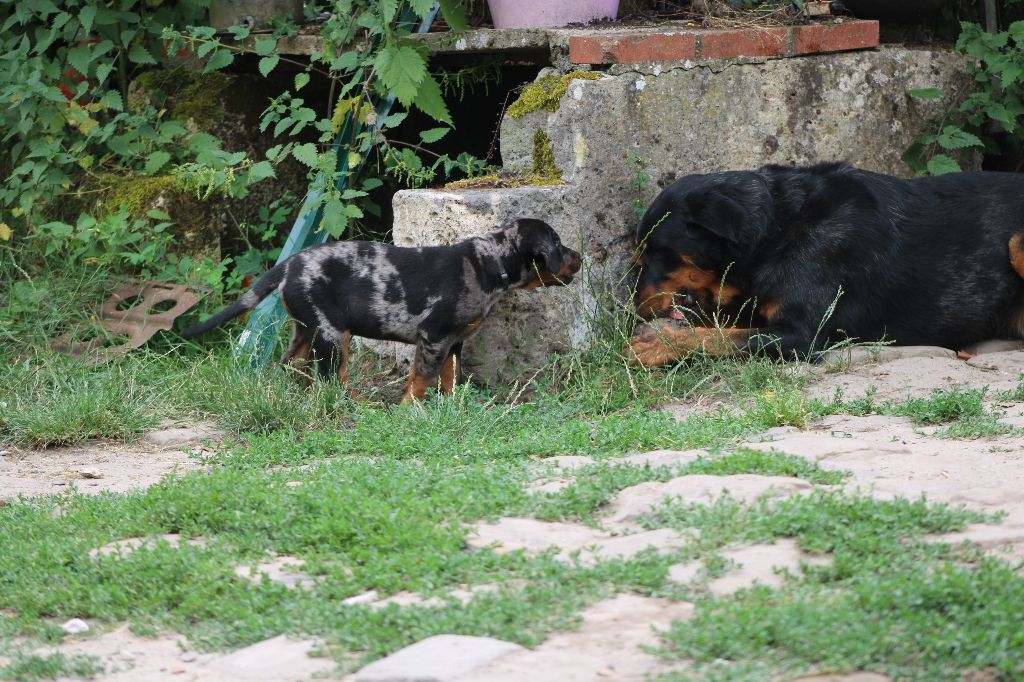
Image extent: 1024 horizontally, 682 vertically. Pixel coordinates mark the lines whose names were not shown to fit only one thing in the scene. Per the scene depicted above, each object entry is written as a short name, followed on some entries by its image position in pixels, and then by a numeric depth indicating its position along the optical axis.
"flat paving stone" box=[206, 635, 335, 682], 5.85
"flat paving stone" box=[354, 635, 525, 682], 5.40
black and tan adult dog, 12.14
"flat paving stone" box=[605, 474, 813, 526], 7.59
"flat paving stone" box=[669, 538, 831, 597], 6.32
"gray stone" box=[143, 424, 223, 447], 11.37
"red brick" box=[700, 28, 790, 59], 13.30
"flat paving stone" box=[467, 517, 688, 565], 6.93
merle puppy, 11.91
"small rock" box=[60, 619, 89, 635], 6.73
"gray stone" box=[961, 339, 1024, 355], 12.63
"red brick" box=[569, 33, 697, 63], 12.86
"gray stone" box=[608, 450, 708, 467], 8.66
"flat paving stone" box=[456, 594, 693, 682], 5.42
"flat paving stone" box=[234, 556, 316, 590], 6.96
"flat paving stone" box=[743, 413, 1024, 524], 7.45
